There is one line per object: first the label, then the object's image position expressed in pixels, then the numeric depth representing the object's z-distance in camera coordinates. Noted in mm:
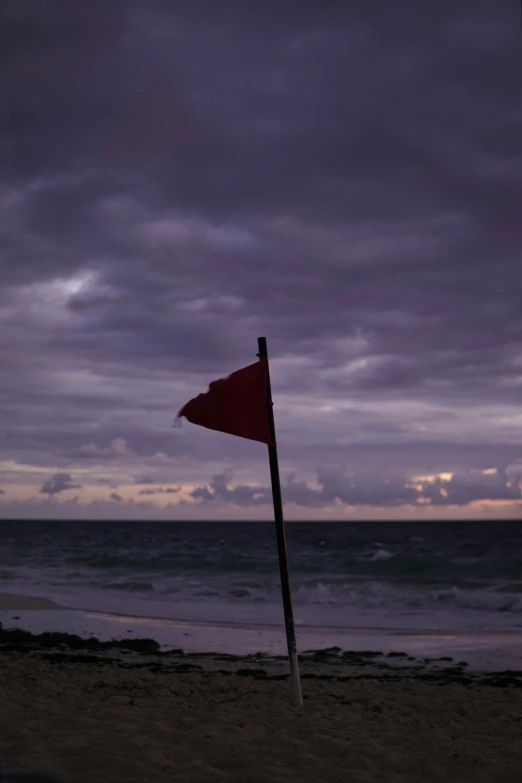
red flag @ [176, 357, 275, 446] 7566
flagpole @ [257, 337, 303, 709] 7461
